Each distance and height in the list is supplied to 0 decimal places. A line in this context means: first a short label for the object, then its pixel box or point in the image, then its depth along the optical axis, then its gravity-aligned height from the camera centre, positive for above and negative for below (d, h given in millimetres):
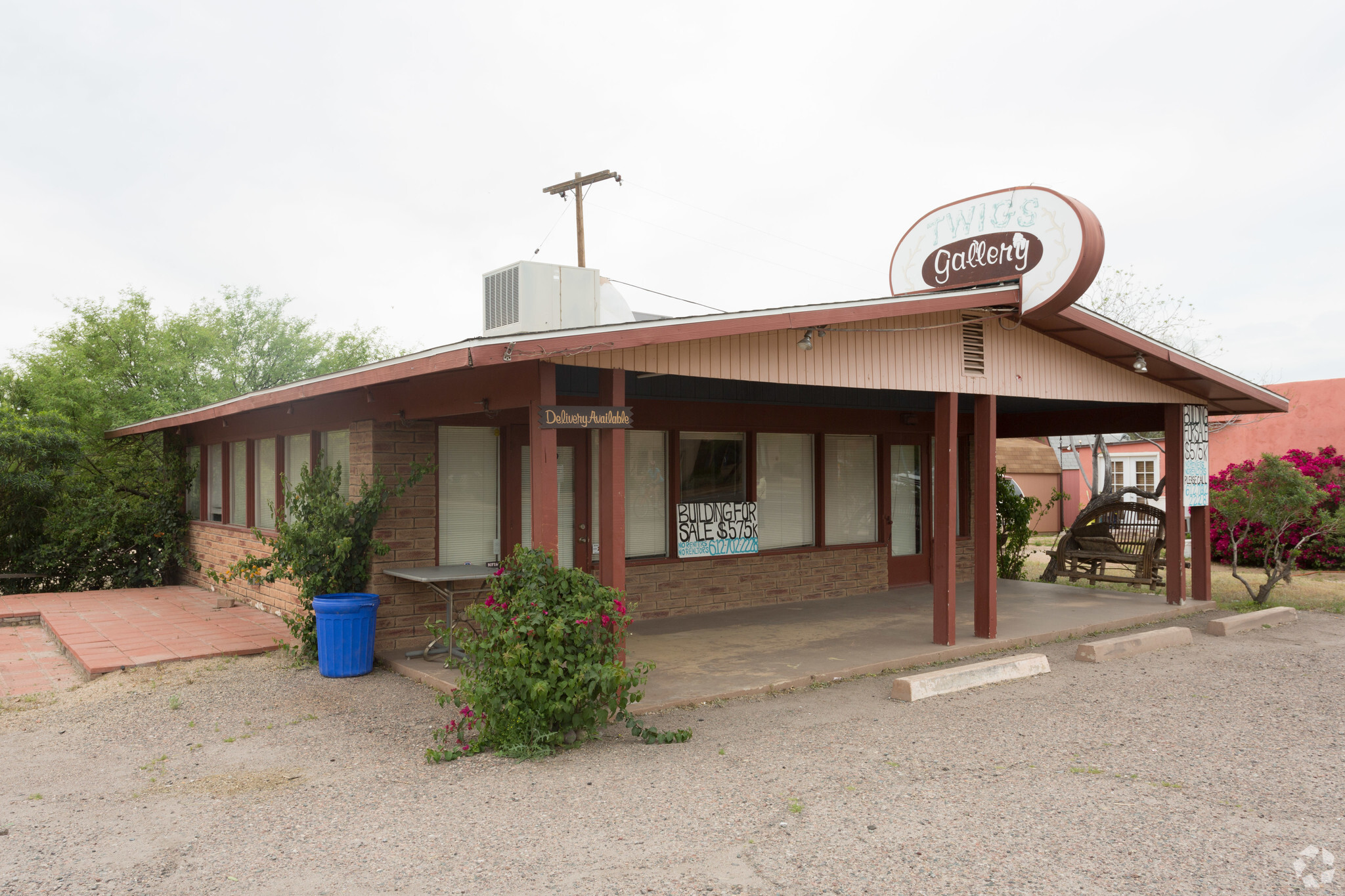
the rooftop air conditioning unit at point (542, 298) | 9078 +1862
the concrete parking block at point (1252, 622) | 9086 -1590
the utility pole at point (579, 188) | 19327 +6341
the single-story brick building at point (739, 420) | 6039 +549
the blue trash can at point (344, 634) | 6992 -1239
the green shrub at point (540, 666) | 5047 -1091
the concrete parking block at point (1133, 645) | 7816 -1572
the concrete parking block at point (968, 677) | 6441 -1556
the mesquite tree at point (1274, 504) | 10945 -401
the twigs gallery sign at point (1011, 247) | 7508 +2077
